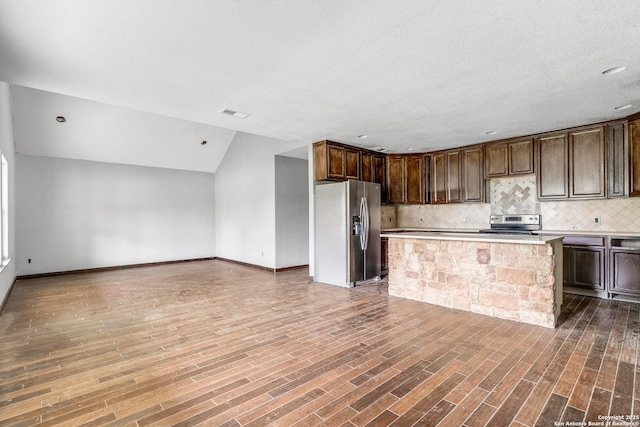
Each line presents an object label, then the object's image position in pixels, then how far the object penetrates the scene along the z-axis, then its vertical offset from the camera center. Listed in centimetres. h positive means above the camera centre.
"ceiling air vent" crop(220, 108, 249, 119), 401 +132
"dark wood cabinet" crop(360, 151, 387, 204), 634 +90
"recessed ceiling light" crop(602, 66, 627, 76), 284 +129
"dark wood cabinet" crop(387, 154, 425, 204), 671 +73
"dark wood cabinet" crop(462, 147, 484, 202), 583 +70
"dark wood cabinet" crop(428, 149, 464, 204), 616 +70
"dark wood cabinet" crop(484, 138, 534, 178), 523 +92
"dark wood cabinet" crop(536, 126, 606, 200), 457 +71
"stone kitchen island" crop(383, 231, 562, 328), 333 -77
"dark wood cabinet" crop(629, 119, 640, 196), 411 +69
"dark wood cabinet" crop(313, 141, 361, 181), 560 +96
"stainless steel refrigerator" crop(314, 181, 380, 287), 531 -37
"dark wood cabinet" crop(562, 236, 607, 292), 430 -76
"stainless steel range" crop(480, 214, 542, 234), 535 -24
